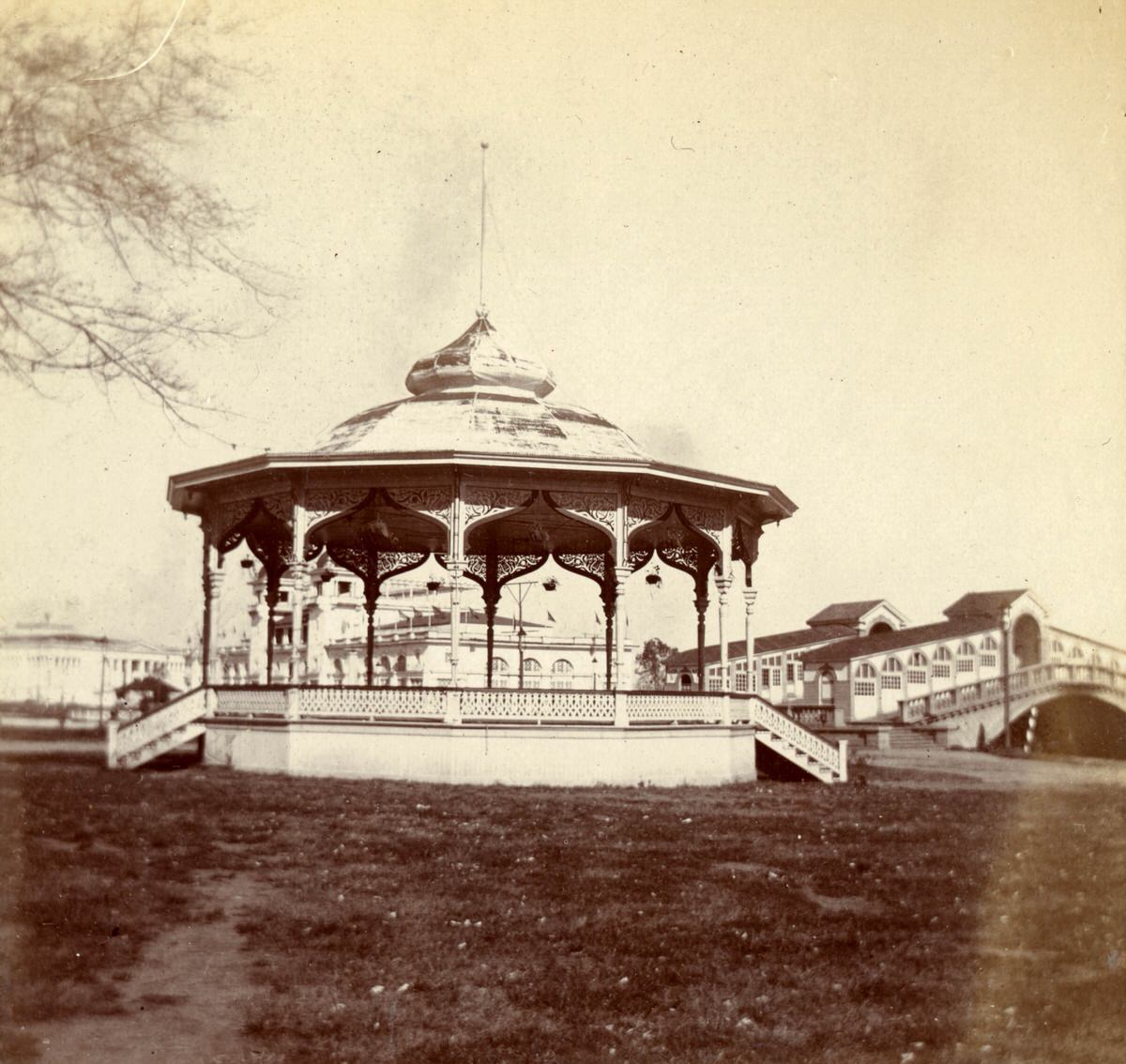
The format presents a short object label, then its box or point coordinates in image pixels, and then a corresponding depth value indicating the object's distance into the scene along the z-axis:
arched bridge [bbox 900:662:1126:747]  60.09
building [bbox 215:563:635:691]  82.44
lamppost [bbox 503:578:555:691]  35.42
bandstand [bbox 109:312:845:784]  23.80
